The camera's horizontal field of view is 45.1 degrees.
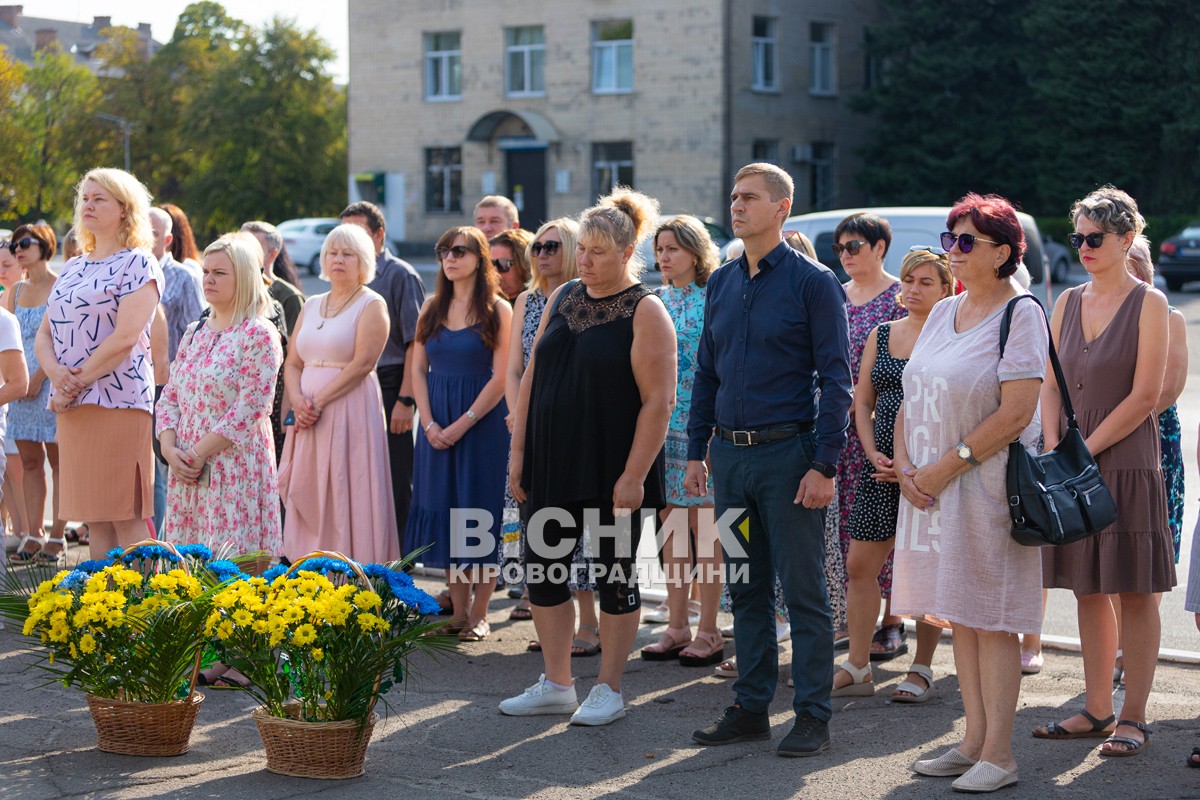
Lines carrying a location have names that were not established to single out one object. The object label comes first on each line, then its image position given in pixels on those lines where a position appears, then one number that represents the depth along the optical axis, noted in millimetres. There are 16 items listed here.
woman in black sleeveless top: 5980
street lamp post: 57709
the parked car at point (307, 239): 39562
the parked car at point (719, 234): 30995
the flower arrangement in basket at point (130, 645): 5270
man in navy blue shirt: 5531
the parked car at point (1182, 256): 29078
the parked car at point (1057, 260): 32031
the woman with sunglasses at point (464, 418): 7488
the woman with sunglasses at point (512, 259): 7824
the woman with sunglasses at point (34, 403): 9328
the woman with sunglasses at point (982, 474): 5031
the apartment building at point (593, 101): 39750
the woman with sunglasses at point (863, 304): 6898
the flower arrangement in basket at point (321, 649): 5062
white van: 13086
